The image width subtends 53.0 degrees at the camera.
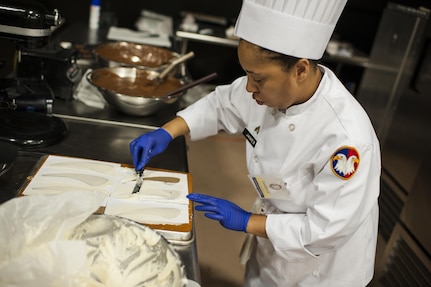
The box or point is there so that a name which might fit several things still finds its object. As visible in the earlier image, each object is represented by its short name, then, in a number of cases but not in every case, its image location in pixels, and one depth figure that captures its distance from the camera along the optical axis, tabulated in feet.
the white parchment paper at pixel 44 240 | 2.47
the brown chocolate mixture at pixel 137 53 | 6.90
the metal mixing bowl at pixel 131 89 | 5.11
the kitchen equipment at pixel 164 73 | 5.97
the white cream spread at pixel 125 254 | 2.77
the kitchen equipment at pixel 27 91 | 3.80
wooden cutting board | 3.51
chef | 3.54
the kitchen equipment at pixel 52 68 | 5.38
